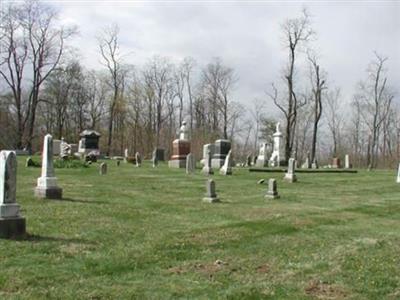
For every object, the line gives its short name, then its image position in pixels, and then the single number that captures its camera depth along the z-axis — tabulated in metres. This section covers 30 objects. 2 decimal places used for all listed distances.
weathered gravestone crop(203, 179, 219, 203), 16.37
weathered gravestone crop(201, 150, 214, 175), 29.25
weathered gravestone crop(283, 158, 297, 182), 25.67
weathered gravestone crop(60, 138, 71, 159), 37.16
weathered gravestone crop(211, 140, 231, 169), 37.44
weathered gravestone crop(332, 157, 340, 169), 53.42
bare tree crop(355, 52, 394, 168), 65.06
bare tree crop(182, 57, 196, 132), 73.36
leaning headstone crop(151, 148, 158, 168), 37.26
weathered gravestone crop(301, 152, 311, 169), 49.31
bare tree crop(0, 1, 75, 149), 56.84
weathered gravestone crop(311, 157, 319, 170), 49.78
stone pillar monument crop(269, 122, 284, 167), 44.53
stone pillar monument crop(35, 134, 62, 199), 15.41
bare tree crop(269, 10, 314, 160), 54.56
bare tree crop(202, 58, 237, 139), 70.06
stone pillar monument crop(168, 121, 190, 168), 36.03
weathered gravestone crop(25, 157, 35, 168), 29.66
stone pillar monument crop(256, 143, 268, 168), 43.50
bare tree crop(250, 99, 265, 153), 79.06
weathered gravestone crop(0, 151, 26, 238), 9.37
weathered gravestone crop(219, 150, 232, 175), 29.11
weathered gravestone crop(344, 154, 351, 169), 52.94
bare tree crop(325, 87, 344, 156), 77.69
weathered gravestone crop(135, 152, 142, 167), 37.06
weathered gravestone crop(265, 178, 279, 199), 17.98
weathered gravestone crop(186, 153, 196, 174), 29.15
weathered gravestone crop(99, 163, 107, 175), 26.88
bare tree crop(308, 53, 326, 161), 56.56
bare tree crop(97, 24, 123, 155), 64.44
